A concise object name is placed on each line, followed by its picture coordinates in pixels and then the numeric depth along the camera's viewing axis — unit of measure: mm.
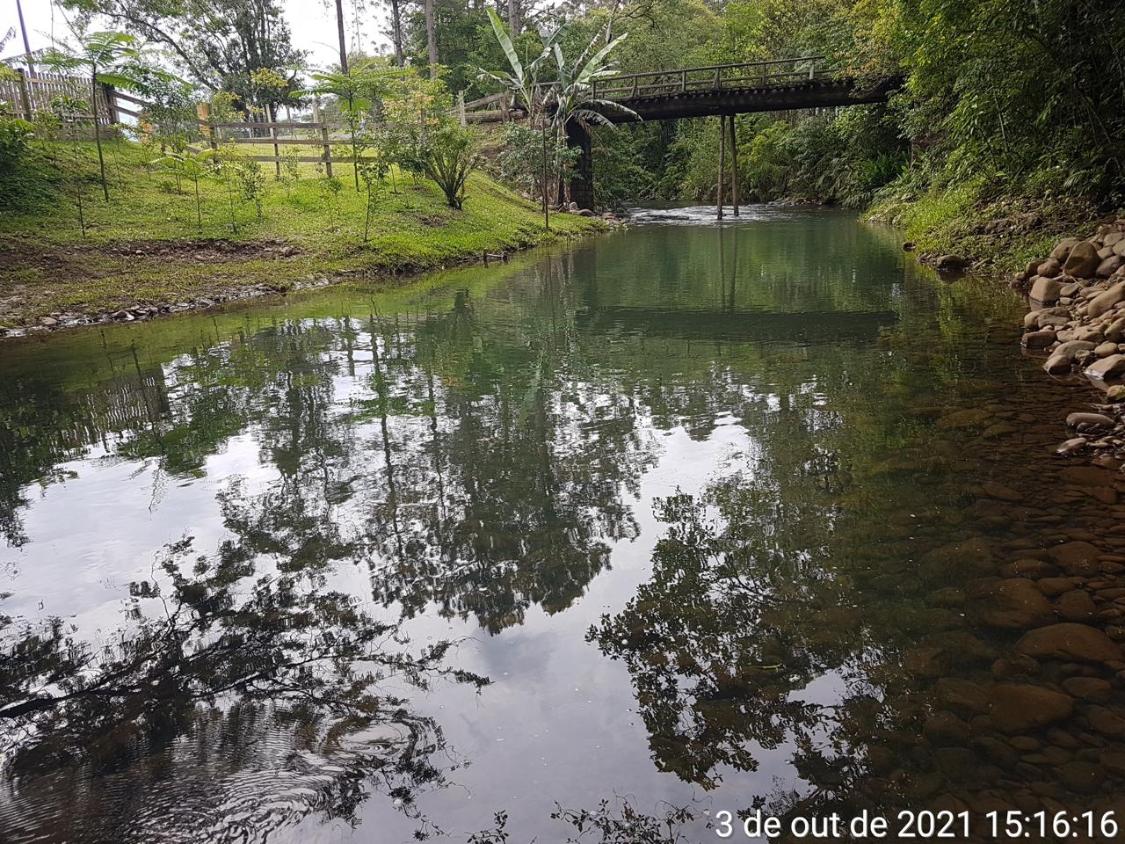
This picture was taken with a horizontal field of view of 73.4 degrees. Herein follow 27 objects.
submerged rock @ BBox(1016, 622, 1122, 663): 2785
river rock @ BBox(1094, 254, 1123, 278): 8016
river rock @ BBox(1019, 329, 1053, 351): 7223
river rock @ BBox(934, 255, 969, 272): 12750
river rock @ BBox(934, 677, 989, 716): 2582
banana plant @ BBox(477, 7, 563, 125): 24109
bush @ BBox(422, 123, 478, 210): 20312
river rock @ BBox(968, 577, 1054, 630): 3018
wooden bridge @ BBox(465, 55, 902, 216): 24406
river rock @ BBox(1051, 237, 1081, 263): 9258
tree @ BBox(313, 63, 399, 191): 18156
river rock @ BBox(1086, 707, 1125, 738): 2434
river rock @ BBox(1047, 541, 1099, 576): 3344
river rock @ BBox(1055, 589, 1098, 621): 3018
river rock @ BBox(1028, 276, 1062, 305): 8703
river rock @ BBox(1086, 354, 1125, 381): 5863
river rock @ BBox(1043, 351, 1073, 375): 6315
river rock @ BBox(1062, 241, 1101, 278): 8492
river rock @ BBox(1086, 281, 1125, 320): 6879
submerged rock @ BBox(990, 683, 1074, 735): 2484
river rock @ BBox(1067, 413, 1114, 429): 4957
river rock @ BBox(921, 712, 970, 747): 2447
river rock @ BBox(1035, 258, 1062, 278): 9266
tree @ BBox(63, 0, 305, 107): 34969
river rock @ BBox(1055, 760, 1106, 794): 2227
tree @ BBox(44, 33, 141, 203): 14969
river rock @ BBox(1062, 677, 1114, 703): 2582
